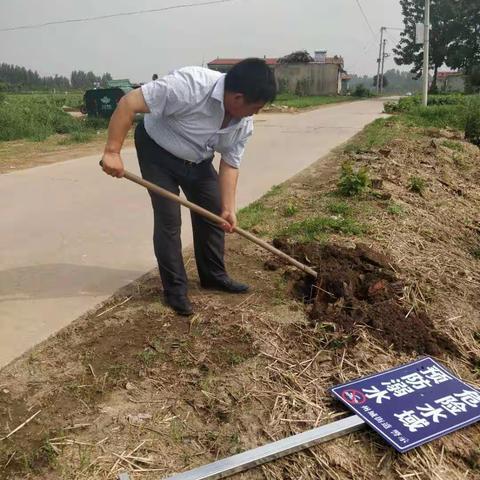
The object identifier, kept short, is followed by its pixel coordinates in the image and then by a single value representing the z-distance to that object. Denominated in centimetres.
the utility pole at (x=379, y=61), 5899
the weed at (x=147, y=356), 277
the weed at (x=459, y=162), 839
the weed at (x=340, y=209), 531
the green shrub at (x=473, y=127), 1154
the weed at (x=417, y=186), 629
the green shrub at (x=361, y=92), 5053
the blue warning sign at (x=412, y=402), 233
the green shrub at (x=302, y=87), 4667
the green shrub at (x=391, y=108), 2192
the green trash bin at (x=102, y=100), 1560
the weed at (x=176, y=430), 226
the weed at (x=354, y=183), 586
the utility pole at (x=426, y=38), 1962
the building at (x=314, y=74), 5091
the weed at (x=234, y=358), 280
